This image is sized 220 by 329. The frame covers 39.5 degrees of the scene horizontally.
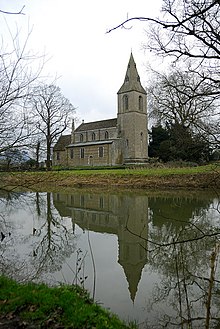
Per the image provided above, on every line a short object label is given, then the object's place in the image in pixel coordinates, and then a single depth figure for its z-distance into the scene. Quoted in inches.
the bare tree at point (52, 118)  1450.5
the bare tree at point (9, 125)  204.2
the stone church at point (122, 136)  1731.1
